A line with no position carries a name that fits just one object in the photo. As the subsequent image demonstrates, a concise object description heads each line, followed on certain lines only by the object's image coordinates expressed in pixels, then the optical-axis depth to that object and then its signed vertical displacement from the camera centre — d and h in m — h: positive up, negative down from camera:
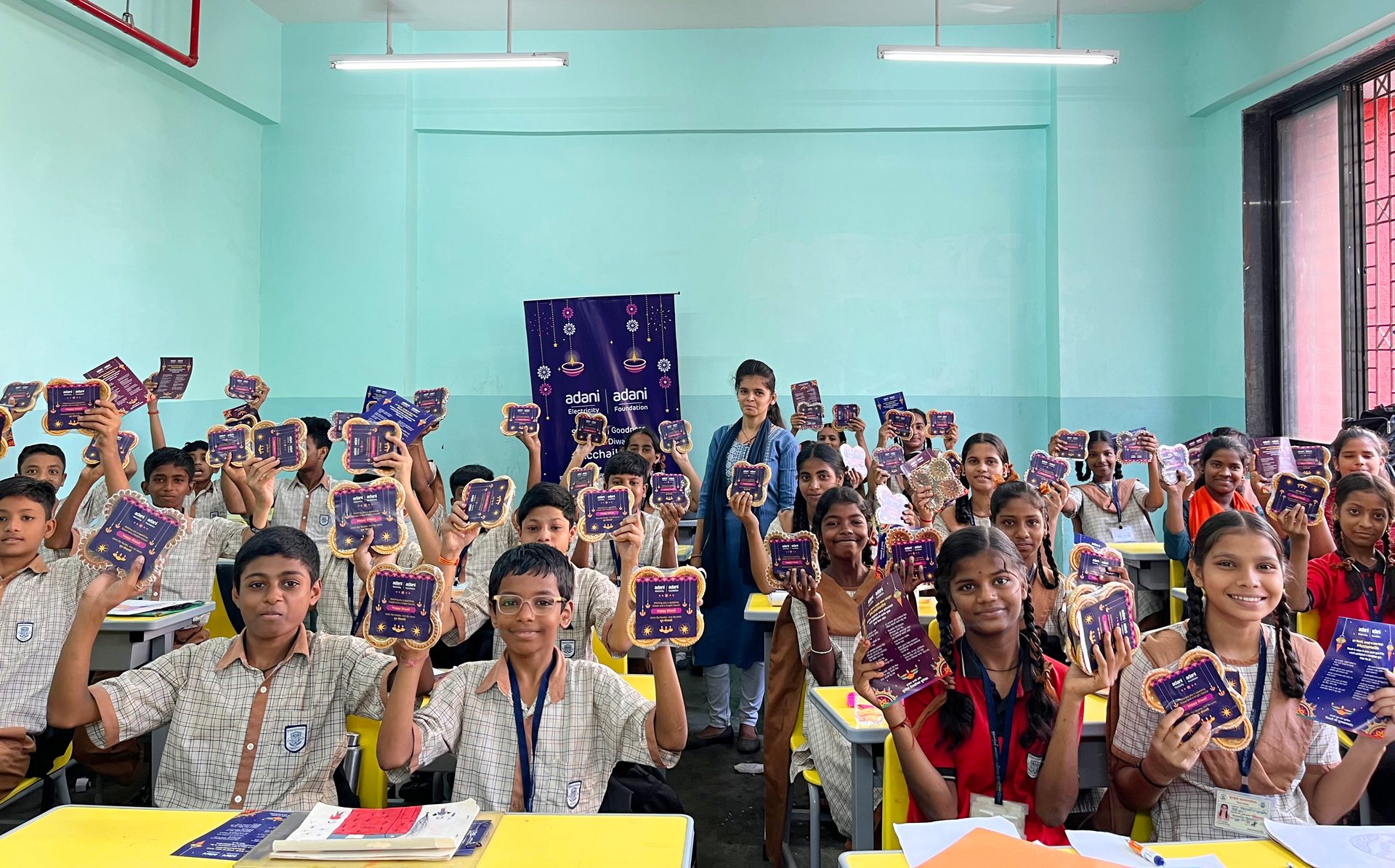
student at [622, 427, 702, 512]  4.96 -0.02
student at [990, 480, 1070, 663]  2.78 -0.30
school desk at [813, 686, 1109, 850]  2.06 -0.73
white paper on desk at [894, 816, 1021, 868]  1.42 -0.63
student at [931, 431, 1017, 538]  3.96 -0.13
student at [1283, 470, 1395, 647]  2.72 -0.37
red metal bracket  4.66 +2.24
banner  6.53 +0.57
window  5.27 +1.20
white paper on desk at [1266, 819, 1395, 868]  1.42 -0.64
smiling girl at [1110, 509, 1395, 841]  1.79 -0.58
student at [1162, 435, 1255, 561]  4.00 -0.22
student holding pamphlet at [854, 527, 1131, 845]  1.78 -0.56
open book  1.45 -0.64
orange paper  1.35 -0.62
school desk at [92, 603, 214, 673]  3.05 -0.67
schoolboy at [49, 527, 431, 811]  2.02 -0.57
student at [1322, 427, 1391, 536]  3.49 -0.05
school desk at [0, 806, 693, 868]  1.46 -0.66
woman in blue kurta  4.02 -0.50
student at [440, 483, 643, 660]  2.65 -0.48
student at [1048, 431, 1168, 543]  4.86 -0.32
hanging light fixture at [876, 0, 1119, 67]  5.42 +2.32
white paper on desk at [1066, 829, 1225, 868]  1.40 -0.64
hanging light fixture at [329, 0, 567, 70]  5.47 +2.32
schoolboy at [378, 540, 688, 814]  1.95 -0.60
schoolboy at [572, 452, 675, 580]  3.50 -0.37
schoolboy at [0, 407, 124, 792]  2.64 -0.48
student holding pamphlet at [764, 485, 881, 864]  2.65 -0.56
